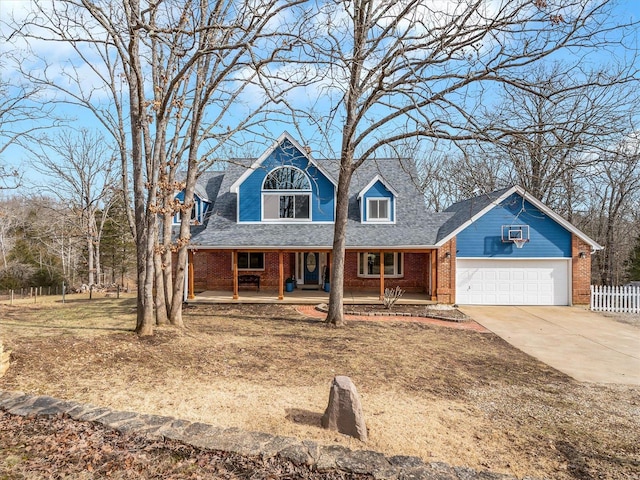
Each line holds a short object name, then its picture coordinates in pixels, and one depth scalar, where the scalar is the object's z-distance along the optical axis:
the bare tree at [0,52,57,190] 12.85
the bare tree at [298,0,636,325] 7.49
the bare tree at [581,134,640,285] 25.66
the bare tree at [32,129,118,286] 25.31
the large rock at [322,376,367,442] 4.37
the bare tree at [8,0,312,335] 6.41
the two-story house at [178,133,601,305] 15.86
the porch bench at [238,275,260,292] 17.72
